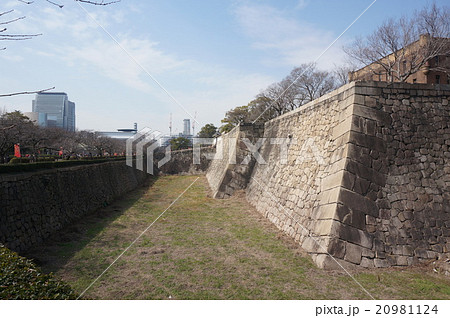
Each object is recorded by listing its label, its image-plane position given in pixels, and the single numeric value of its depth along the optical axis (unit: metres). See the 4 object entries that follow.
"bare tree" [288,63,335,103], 31.23
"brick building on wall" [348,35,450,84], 20.36
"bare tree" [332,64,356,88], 29.49
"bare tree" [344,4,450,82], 19.86
